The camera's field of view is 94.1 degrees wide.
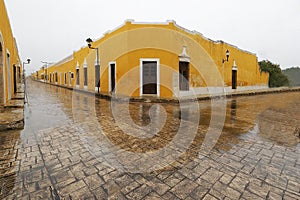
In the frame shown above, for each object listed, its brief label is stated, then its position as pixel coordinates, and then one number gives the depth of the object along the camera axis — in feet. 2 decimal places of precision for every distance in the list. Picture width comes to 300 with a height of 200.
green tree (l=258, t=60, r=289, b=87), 83.09
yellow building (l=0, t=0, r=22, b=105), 16.25
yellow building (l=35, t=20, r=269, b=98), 27.83
